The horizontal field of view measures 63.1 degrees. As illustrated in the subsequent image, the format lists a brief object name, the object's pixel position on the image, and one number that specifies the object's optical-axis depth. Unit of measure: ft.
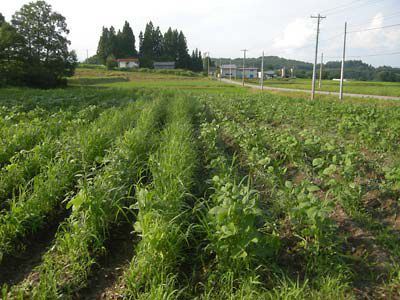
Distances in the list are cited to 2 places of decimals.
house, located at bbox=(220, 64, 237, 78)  348.10
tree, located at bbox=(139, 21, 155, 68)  317.42
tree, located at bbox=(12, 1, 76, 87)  127.65
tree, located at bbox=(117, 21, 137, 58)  293.84
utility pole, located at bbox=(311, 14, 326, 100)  88.69
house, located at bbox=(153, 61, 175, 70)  299.58
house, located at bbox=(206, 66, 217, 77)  307.48
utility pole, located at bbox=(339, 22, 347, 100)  82.19
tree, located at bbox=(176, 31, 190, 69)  322.75
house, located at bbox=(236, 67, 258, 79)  366.70
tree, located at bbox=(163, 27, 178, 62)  324.13
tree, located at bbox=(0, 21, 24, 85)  120.57
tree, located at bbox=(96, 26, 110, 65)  290.56
